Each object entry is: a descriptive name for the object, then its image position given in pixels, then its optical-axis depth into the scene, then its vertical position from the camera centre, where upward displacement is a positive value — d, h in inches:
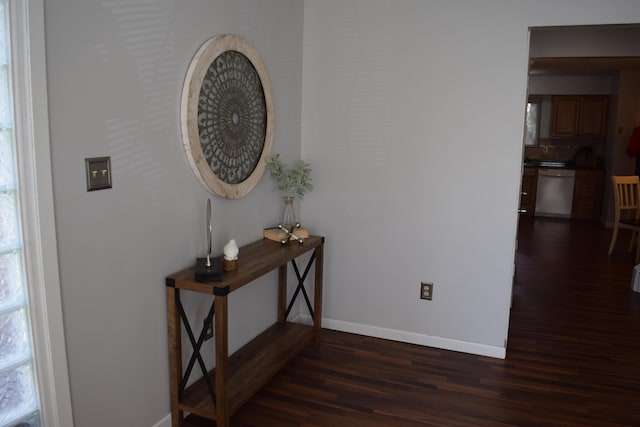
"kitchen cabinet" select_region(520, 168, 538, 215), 354.9 -34.9
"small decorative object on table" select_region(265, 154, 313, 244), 124.3 -13.0
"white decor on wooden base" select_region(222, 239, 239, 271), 96.7 -22.6
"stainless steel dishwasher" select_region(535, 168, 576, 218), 347.9 -36.2
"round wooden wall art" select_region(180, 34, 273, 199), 94.7 +3.0
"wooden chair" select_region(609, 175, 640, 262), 236.8 -29.2
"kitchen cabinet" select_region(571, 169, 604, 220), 341.7 -35.9
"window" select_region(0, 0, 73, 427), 62.4 -13.8
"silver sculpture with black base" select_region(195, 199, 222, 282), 89.5 -23.4
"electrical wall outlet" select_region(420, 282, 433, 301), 137.2 -39.8
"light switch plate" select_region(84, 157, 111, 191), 74.4 -6.2
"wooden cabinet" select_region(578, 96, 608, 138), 345.7 +13.6
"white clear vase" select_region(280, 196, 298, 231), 128.0 -19.7
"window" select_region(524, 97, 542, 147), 365.4 +11.2
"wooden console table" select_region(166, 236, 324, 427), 89.7 -43.4
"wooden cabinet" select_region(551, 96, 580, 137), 351.9 +14.5
